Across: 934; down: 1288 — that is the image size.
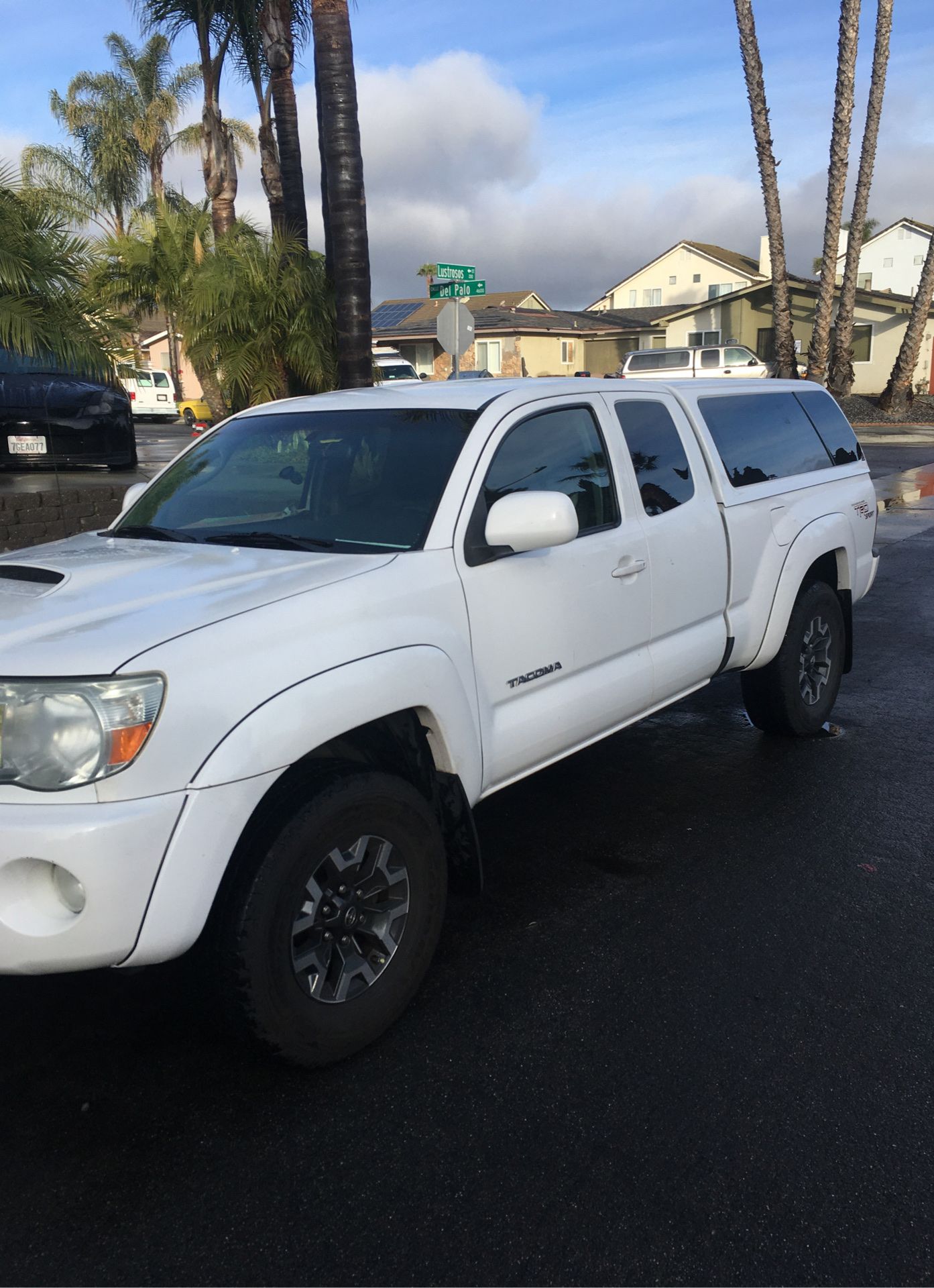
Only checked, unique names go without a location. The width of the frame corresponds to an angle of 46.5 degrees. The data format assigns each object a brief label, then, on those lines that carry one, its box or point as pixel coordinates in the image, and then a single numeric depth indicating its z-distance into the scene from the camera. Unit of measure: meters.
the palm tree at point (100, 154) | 49.00
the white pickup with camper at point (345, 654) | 2.52
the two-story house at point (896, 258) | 54.66
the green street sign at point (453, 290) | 14.77
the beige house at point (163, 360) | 55.62
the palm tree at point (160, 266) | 13.72
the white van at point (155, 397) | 39.03
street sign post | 15.01
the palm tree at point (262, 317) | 12.59
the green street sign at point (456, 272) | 14.73
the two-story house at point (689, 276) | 57.06
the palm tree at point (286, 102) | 14.15
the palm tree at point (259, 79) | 17.48
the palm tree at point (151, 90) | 48.28
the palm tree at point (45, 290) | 9.04
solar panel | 51.25
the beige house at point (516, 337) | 46.25
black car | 10.58
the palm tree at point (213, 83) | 19.52
